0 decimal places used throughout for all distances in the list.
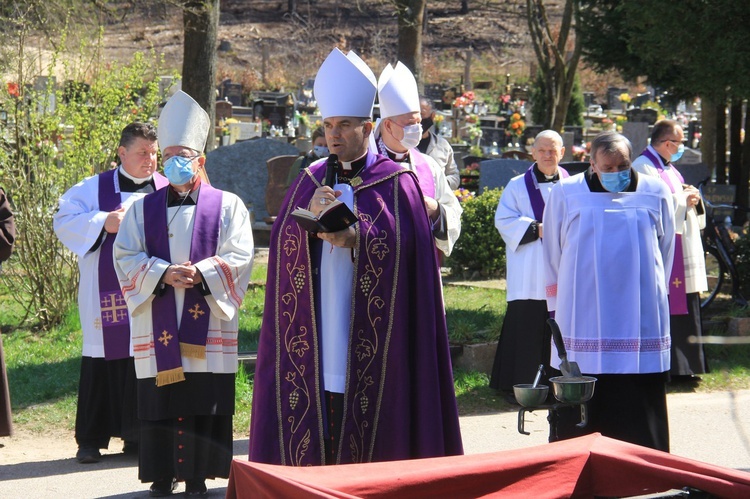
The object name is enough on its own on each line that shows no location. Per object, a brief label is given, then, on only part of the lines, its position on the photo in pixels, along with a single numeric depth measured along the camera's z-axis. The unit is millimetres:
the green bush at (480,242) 12625
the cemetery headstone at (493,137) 25078
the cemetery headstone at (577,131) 25453
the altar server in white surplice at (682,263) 8500
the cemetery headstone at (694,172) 15945
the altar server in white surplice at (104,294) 6809
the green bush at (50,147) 9539
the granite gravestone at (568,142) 18222
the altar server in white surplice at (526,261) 8117
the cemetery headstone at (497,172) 15784
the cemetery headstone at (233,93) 38031
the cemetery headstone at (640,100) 35656
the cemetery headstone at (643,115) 25734
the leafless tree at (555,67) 22297
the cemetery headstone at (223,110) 29261
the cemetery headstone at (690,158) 21250
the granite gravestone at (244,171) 16391
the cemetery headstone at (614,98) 39250
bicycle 10906
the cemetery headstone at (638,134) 15477
